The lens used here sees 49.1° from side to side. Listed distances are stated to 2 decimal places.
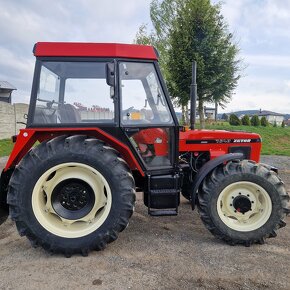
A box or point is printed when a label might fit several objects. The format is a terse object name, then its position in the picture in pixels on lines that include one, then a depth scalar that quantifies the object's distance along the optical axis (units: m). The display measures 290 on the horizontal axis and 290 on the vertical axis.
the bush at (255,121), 24.12
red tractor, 3.46
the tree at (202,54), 16.67
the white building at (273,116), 88.31
